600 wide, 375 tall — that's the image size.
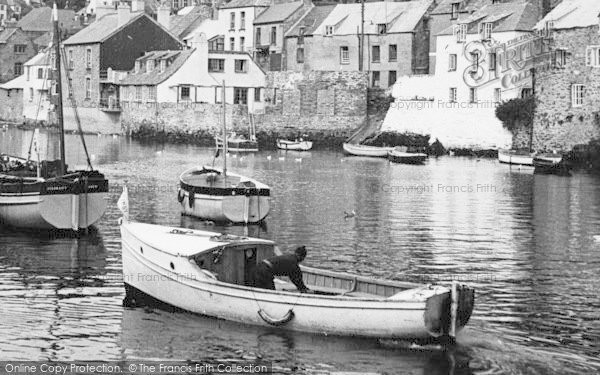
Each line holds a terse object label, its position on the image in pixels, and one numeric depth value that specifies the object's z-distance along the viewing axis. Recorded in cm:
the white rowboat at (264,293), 2398
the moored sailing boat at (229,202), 4400
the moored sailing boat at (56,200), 3984
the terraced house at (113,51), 11044
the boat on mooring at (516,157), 7244
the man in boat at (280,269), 2622
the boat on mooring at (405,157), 7775
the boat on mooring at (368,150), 8406
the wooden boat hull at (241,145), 8942
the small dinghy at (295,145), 9012
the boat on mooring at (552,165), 6825
